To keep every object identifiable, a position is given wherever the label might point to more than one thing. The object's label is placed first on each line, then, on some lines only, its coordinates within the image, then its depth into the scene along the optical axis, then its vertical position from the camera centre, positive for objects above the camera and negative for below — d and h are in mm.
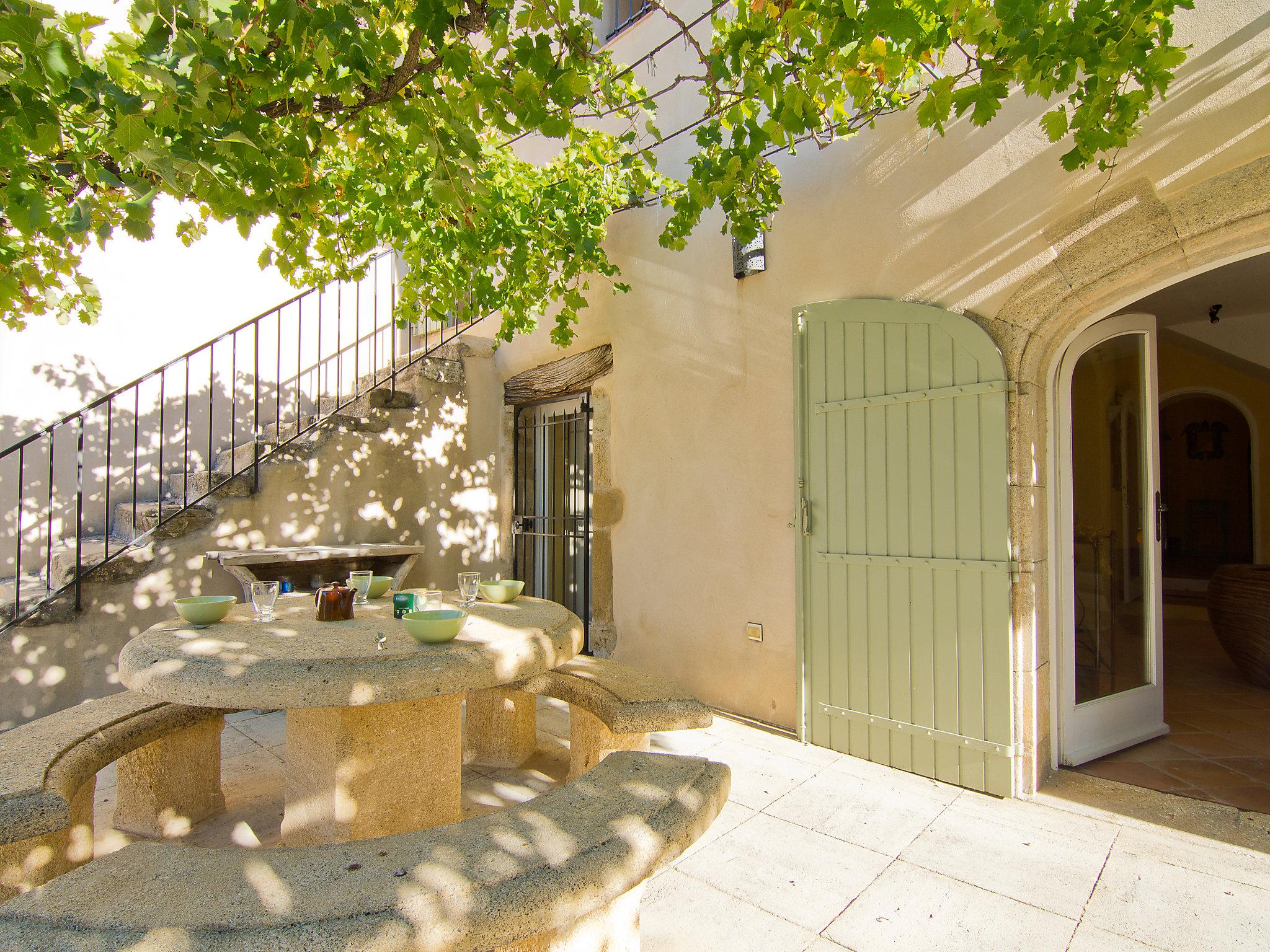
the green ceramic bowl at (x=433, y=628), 2092 -381
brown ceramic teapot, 2482 -366
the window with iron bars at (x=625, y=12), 4805 +3521
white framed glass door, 3152 -204
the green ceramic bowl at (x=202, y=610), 2375 -368
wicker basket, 4324 -743
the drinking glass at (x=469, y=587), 2748 -340
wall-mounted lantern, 3820 +1301
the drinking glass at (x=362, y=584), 2875 -343
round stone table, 1893 -506
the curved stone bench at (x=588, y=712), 2473 -790
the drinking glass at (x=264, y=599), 2461 -344
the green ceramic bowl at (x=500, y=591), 2857 -370
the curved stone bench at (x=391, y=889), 1191 -719
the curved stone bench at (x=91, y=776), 1785 -843
